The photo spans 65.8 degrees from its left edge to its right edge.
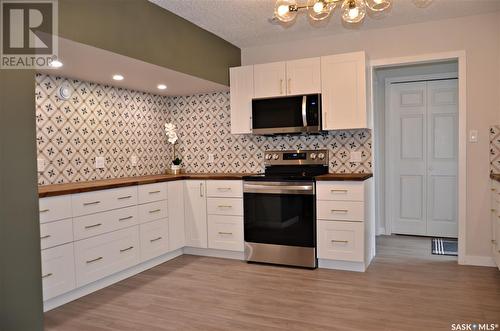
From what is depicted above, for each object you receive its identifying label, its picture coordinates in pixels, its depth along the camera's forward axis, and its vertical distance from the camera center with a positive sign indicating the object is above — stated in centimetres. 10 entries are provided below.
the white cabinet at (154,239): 362 -79
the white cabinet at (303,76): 384 +79
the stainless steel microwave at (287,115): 381 +41
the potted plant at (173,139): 456 +22
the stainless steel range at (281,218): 363 -61
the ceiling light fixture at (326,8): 227 +87
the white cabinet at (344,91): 366 +61
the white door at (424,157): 485 -6
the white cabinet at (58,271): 269 -80
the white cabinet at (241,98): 417 +63
